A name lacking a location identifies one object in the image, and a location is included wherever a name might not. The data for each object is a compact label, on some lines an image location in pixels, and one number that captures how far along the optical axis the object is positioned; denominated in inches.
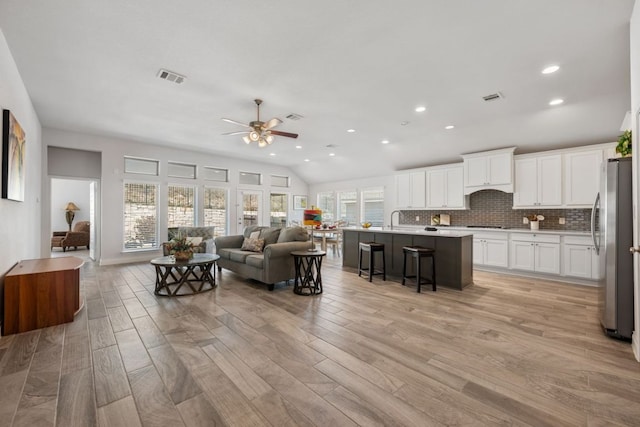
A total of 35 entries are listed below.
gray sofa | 167.3
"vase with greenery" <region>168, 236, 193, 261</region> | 163.3
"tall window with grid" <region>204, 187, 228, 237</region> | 312.5
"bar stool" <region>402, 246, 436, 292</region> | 164.4
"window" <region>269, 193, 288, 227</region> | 376.8
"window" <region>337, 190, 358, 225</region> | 370.9
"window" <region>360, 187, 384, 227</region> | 341.1
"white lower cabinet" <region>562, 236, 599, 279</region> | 179.5
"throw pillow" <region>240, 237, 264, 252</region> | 195.9
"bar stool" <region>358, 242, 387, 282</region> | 192.2
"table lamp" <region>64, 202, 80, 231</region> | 363.3
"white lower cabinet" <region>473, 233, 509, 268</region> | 214.2
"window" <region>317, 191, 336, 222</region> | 398.6
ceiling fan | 164.2
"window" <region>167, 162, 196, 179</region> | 288.4
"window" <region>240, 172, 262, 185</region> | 345.4
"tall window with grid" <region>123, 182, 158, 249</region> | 262.5
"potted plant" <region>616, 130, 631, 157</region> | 107.7
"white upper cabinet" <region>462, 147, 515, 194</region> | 217.9
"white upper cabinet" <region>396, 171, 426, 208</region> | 274.6
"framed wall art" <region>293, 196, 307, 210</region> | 403.5
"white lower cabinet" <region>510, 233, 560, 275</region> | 193.0
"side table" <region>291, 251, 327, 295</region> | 163.0
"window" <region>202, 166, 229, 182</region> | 311.3
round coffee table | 157.5
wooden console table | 106.8
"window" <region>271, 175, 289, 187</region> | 376.2
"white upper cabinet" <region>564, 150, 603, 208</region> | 184.9
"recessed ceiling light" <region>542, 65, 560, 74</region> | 122.6
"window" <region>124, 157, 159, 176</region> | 263.4
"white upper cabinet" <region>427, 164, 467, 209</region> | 248.1
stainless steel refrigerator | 102.0
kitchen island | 170.9
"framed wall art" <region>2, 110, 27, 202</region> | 108.7
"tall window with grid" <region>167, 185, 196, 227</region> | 287.3
